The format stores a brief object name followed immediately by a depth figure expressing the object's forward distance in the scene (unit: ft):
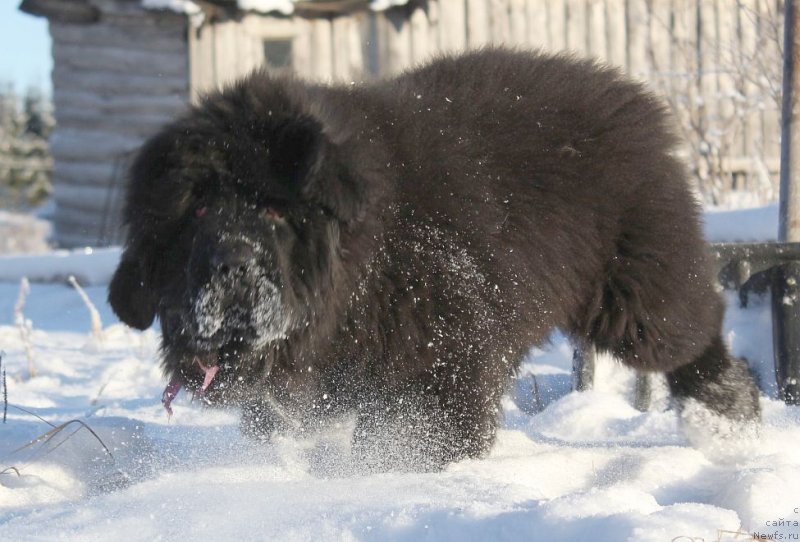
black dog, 19.06
